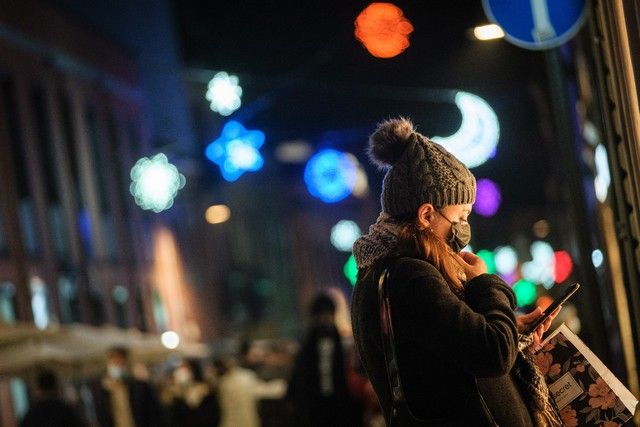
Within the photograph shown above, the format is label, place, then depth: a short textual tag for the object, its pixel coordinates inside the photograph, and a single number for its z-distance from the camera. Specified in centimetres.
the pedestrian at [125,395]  1836
